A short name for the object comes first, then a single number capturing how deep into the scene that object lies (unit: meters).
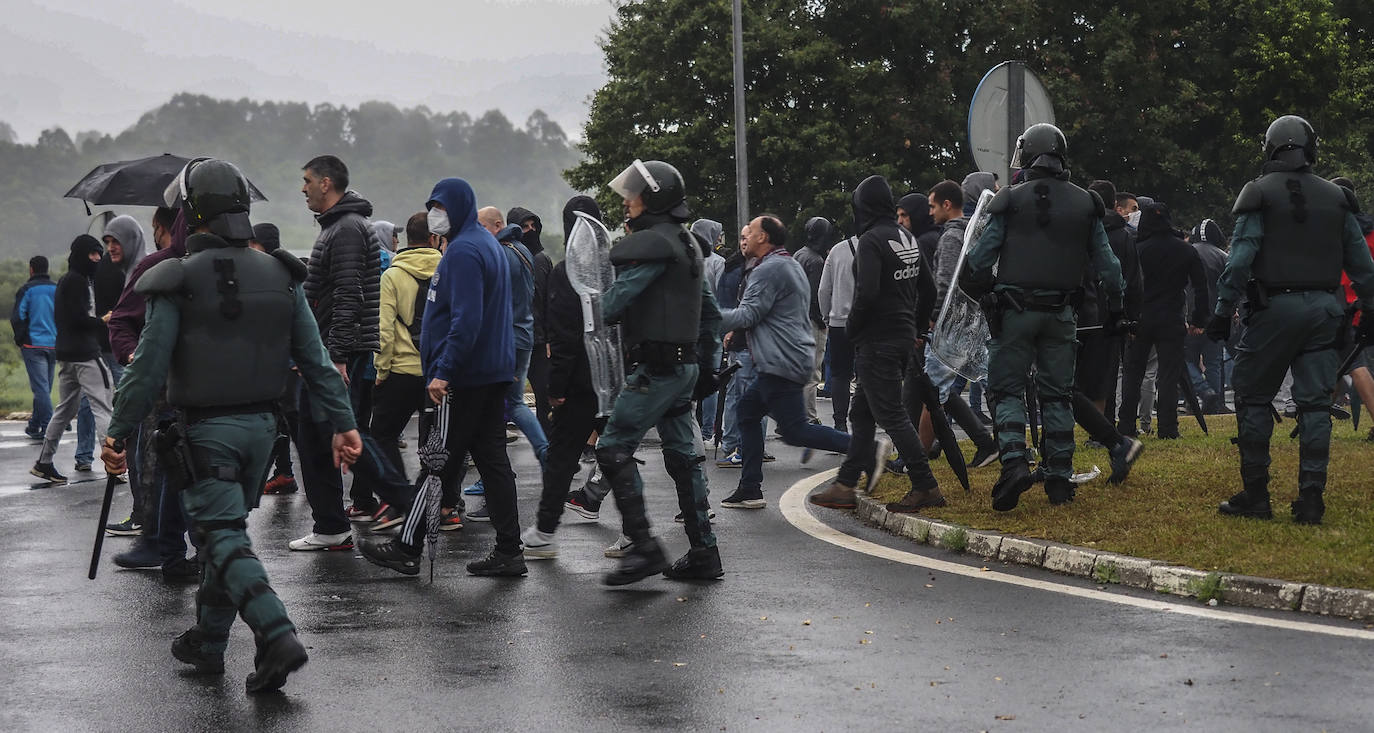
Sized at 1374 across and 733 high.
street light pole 25.72
